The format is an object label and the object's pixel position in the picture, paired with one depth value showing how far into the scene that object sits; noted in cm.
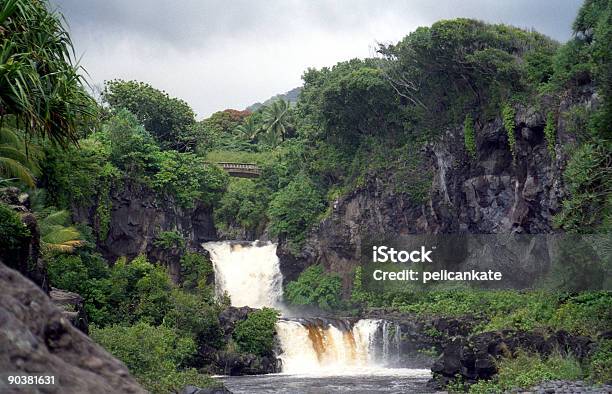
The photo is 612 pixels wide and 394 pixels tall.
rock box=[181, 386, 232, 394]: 1712
